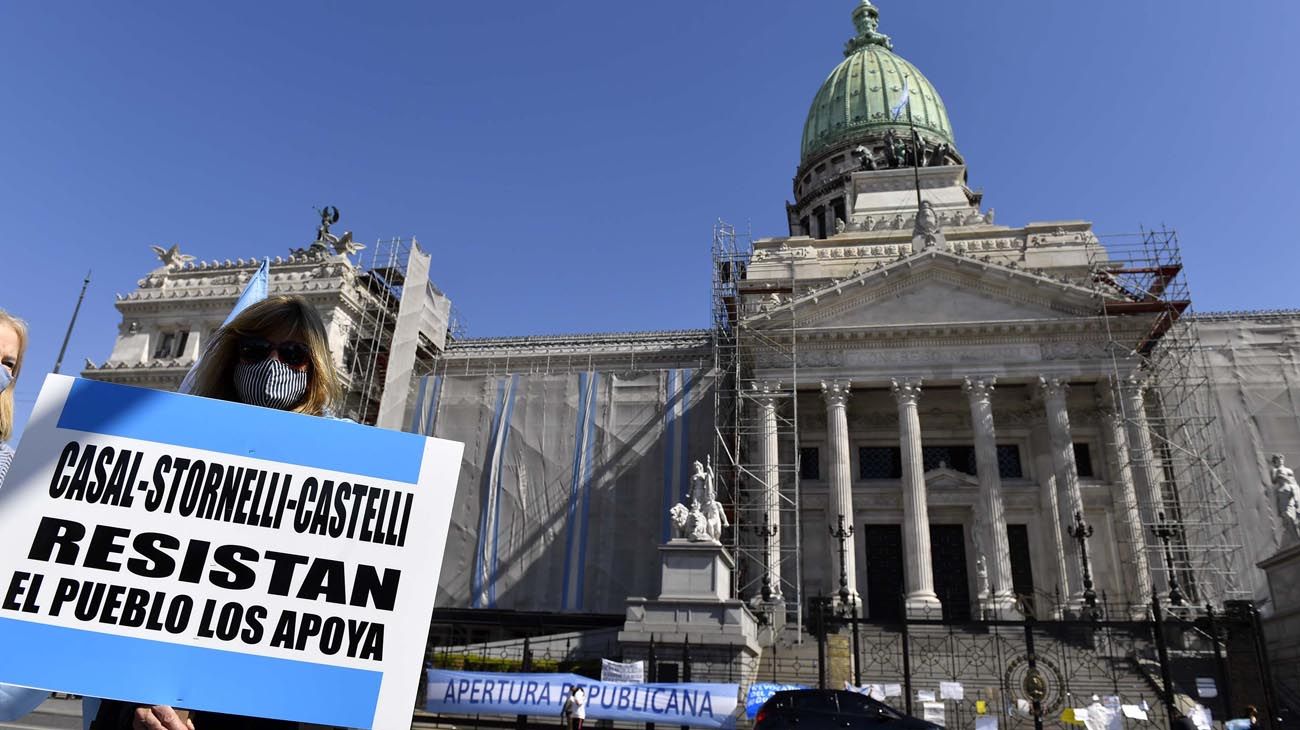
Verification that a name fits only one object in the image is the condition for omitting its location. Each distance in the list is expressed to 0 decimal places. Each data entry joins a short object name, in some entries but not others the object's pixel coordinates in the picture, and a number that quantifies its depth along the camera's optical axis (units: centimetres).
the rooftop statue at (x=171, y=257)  4538
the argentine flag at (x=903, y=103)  6191
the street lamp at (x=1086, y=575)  2220
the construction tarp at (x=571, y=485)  3441
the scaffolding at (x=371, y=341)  3906
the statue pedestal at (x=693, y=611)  2092
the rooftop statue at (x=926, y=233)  3523
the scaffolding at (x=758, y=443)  3045
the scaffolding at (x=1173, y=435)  2850
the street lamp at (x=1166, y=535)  2592
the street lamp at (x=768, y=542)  2881
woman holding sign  328
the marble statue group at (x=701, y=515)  2306
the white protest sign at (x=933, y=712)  1667
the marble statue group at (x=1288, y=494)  2042
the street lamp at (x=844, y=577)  2495
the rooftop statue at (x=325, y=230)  4416
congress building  3000
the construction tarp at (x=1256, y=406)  3130
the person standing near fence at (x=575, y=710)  1481
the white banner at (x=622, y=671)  1789
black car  1061
